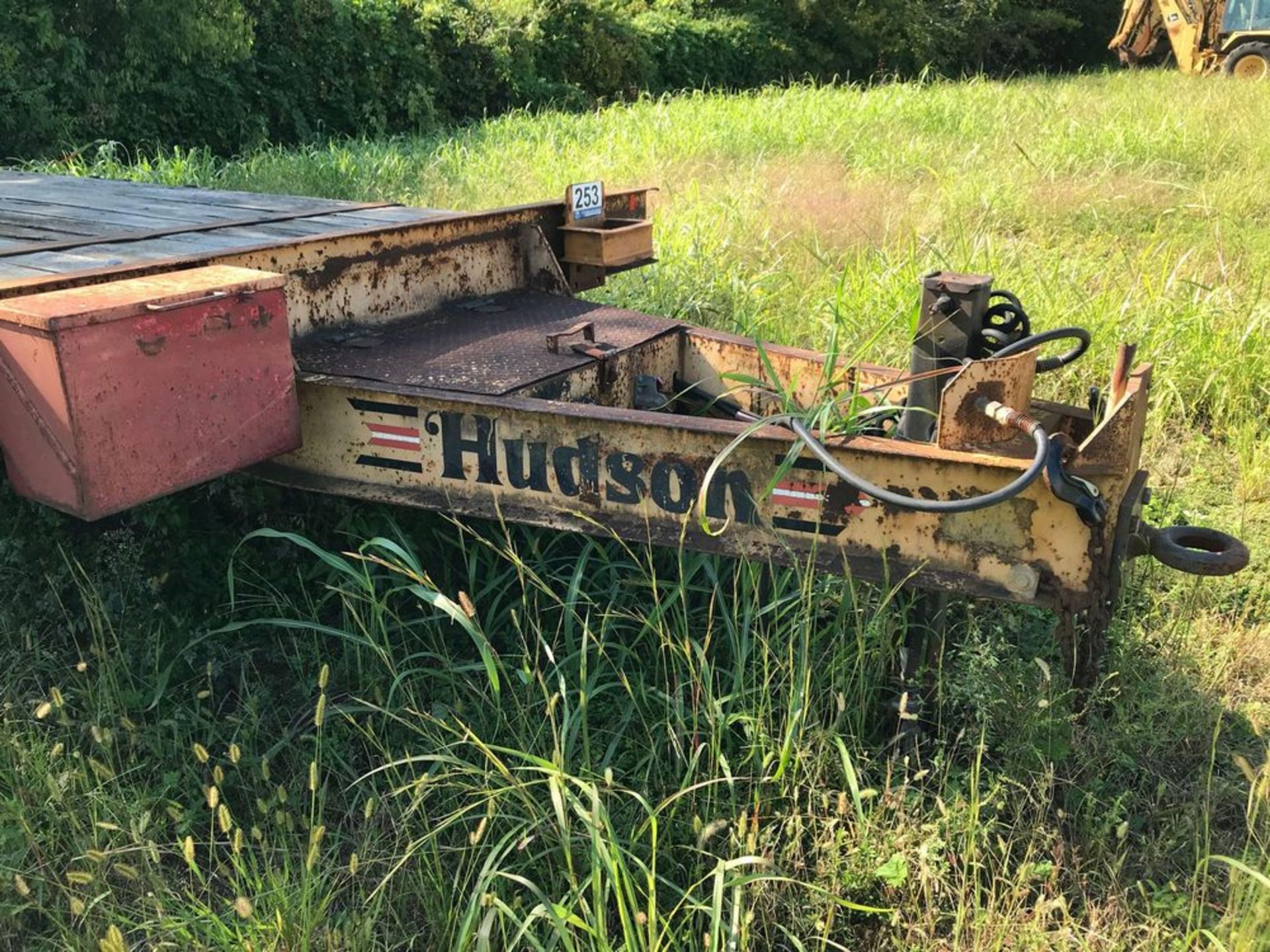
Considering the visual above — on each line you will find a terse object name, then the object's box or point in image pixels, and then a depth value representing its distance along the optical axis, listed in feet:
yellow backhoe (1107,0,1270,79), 56.59
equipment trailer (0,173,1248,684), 6.81
